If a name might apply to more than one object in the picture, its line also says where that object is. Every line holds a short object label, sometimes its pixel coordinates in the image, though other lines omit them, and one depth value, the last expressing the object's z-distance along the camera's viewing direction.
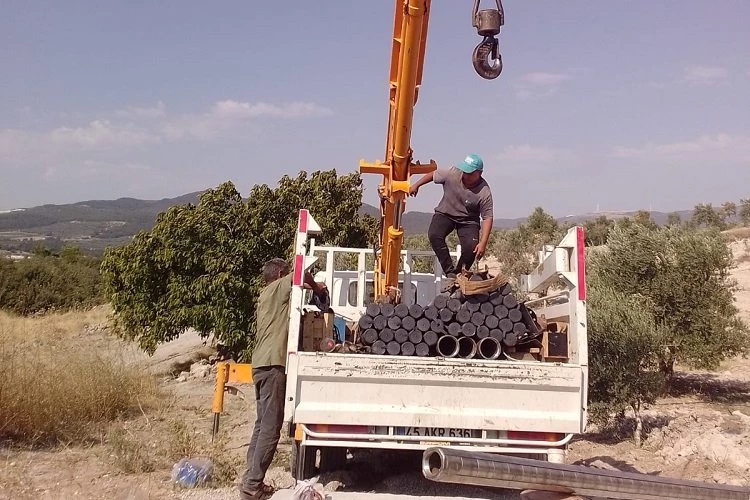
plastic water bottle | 6.10
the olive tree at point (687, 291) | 11.50
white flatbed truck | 5.46
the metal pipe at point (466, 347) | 5.78
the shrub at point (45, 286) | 26.00
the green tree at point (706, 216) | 46.75
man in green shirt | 5.76
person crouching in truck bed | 7.05
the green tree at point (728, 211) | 51.00
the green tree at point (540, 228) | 33.50
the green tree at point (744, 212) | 45.86
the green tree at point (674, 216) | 49.12
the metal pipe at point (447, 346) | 5.73
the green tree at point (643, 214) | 40.67
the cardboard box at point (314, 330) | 6.11
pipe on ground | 4.25
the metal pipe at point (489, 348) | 5.74
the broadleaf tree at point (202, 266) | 13.13
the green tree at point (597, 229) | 37.54
